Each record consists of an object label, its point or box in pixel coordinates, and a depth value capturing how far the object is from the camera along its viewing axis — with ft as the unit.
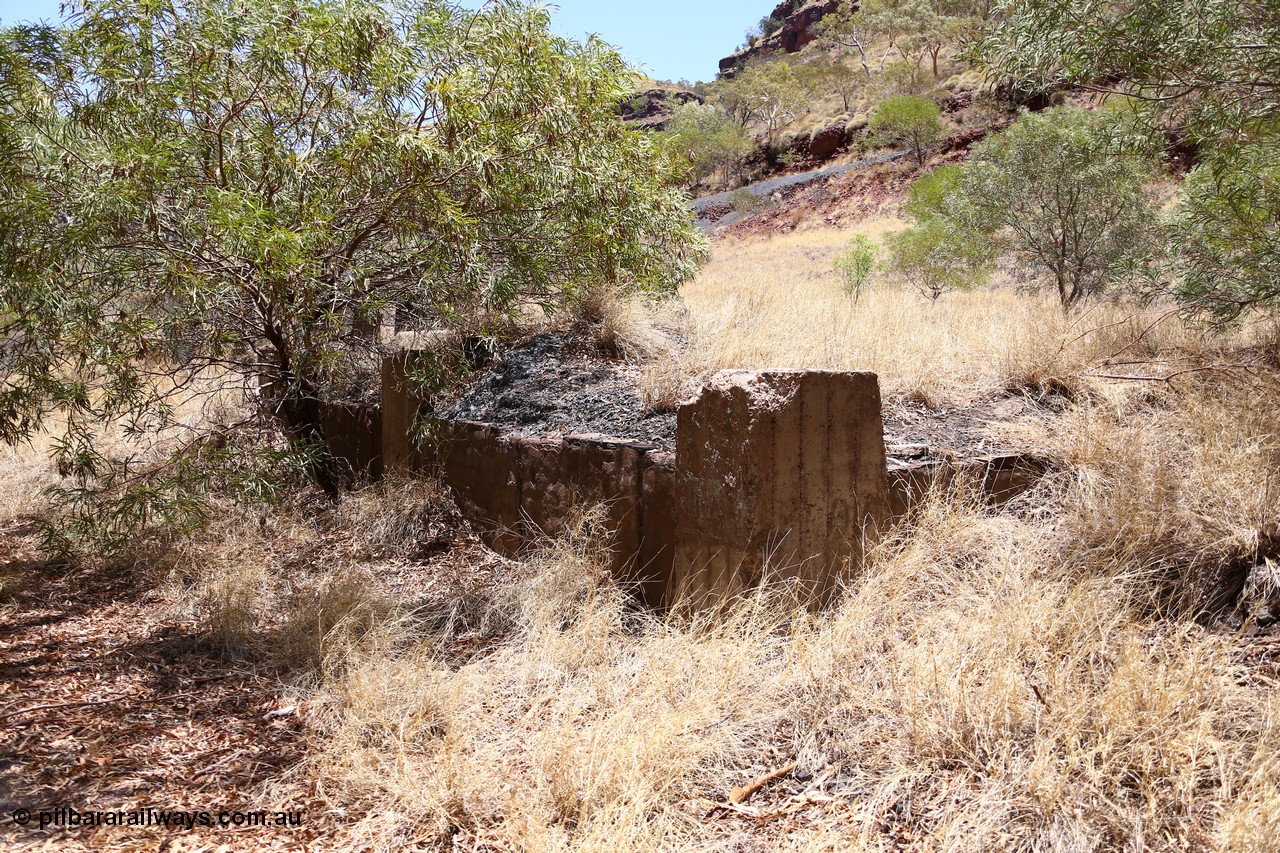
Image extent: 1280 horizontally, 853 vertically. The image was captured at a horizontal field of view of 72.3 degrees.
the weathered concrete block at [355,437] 21.25
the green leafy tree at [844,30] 172.36
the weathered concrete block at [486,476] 16.97
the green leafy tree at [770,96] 145.28
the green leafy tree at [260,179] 15.20
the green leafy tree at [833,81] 144.66
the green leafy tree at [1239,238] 18.15
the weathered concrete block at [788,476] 11.95
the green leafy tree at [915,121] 94.73
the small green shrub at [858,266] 44.37
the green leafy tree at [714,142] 127.24
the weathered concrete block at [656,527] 13.91
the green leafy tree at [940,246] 41.60
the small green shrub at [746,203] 107.65
